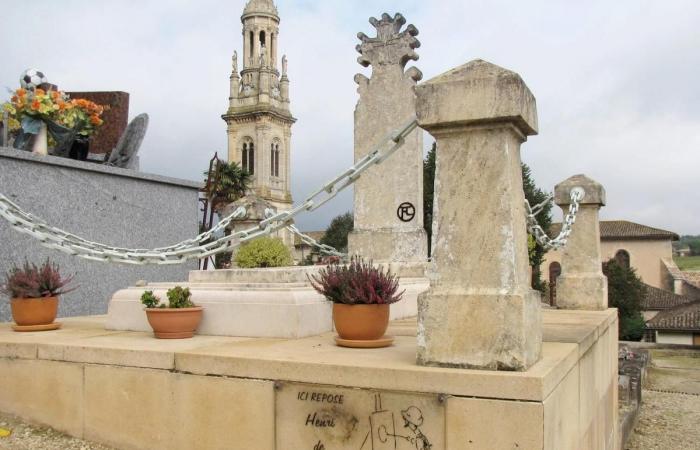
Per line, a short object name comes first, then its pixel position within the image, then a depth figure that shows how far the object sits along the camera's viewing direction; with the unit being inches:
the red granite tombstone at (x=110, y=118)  381.4
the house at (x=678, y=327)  1740.0
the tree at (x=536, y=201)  1619.1
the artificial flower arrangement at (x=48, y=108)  313.1
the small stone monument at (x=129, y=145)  359.3
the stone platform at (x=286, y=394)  130.9
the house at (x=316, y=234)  3177.7
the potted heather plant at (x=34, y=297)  228.1
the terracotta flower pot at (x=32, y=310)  227.8
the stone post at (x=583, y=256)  324.2
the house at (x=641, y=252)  2485.2
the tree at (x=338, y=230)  2733.8
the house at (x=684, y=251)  4415.8
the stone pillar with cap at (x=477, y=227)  140.3
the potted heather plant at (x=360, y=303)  172.4
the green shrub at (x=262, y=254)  317.1
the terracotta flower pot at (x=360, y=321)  173.2
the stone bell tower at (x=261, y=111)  3430.1
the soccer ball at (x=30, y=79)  328.5
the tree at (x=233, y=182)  1779.0
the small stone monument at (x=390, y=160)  362.9
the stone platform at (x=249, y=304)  199.3
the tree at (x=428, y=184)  1293.1
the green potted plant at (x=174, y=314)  197.0
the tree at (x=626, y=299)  1887.3
